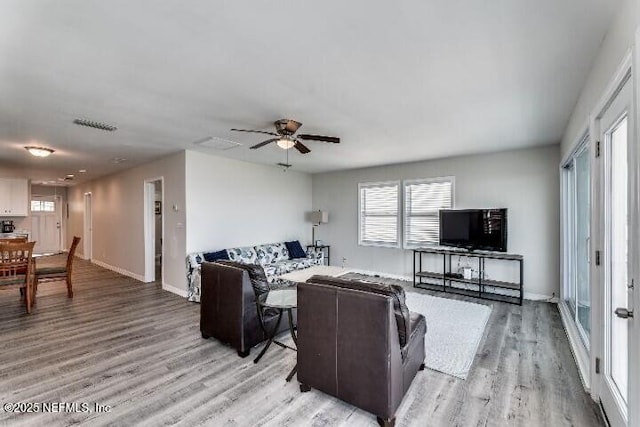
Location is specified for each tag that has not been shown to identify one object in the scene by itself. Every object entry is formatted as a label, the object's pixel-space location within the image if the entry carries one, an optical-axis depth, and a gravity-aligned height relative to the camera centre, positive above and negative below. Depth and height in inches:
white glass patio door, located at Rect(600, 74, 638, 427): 72.2 -12.0
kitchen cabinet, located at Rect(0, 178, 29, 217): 272.7 +15.5
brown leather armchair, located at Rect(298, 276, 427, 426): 76.6 -36.8
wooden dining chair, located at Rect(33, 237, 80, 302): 188.1 -39.1
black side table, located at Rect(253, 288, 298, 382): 106.0 -34.4
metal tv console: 189.5 -47.9
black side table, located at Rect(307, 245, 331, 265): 292.2 -39.3
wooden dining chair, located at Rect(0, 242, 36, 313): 163.3 -30.5
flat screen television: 190.5 -12.1
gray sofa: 189.1 -37.7
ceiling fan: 130.0 +35.5
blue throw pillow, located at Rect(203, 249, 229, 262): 198.7 -29.6
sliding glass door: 122.7 -13.8
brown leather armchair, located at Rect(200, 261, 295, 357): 116.0 -39.8
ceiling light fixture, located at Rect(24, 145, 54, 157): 178.9 +38.3
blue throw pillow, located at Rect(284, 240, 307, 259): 260.4 -34.2
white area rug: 111.1 -56.9
